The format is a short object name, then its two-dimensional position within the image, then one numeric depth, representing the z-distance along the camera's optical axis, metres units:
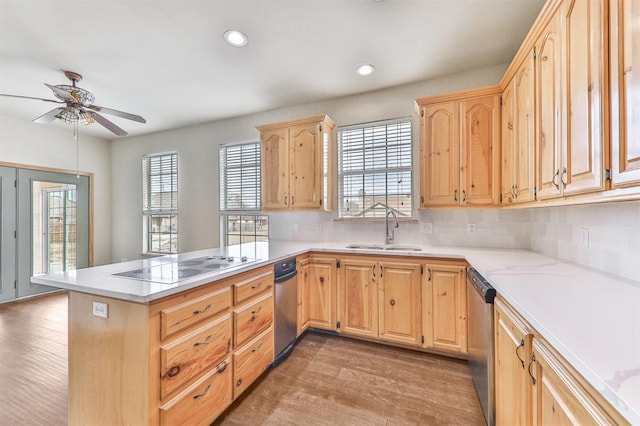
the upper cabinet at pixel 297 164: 3.13
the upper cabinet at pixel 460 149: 2.49
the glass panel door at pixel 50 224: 4.22
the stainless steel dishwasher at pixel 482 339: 1.59
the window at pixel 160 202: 4.74
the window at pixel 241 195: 4.09
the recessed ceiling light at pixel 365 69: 2.74
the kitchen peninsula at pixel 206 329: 0.83
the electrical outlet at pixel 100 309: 1.40
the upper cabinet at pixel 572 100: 1.17
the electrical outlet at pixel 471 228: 2.84
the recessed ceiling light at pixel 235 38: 2.24
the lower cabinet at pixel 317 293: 2.77
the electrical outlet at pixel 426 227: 3.03
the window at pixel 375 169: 3.17
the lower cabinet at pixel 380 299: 2.49
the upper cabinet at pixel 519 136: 1.87
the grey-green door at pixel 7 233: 3.98
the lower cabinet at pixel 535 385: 0.72
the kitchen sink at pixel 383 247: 2.85
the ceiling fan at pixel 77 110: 2.62
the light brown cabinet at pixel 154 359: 1.32
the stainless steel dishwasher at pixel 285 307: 2.34
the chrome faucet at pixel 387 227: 3.03
